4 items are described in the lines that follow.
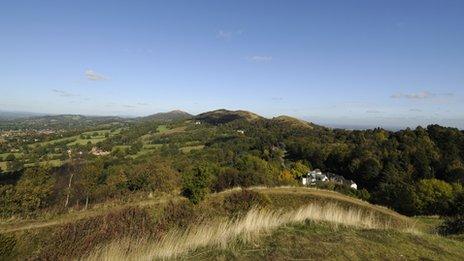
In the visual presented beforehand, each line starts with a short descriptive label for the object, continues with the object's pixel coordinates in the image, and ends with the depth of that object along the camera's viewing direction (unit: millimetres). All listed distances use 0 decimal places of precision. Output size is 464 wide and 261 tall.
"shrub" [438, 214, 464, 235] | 10457
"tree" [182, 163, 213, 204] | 32406
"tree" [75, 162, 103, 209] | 57956
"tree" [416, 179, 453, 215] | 53231
